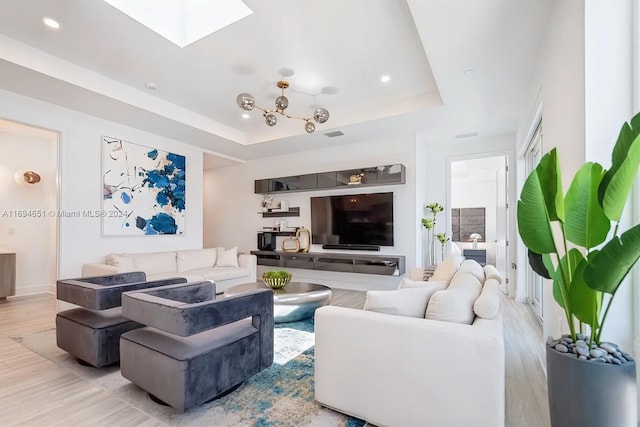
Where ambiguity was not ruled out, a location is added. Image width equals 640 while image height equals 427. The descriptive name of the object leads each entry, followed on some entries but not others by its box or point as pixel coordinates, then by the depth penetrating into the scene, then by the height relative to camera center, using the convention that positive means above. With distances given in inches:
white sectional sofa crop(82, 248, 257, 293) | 162.7 -30.4
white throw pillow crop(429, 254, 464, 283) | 108.2 -20.1
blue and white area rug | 71.0 -47.6
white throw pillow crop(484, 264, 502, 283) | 90.8 -18.4
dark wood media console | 195.3 -32.7
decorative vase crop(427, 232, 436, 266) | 213.6 -23.9
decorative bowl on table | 144.0 -30.3
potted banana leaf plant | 43.9 -8.2
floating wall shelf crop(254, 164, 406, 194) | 201.9 +25.5
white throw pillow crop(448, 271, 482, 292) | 77.6 -17.8
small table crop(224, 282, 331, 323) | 131.5 -37.7
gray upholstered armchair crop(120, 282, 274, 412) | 70.6 -33.2
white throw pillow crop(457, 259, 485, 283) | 93.9 -17.4
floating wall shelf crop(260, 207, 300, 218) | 245.7 +1.4
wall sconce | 197.9 +24.7
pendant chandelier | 125.0 +45.6
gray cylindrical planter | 45.3 -26.8
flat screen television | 209.2 -3.2
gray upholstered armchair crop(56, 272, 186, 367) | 93.0 -33.8
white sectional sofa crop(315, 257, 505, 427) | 57.5 -29.4
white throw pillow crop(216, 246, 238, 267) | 208.2 -29.5
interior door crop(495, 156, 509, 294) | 201.3 -7.2
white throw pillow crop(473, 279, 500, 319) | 65.7 -19.6
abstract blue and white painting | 178.7 +15.8
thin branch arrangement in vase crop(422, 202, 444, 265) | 210.7 -8.4
